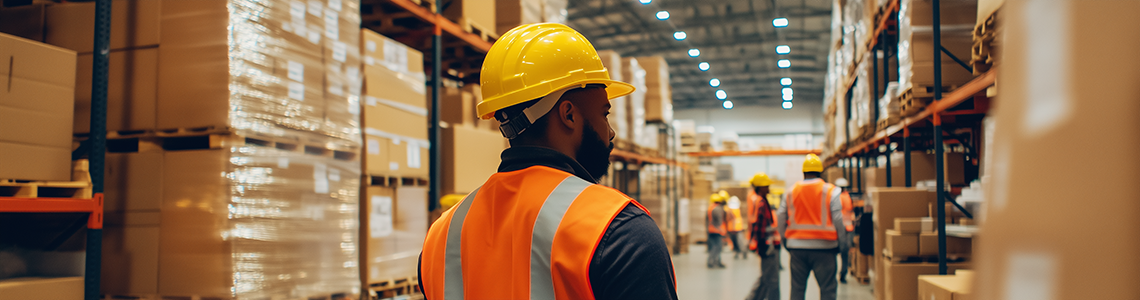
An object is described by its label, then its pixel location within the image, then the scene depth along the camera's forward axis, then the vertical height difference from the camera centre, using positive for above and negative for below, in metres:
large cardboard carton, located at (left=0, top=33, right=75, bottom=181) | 2.67 +0.27
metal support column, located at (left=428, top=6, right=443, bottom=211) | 5.30 +0.36
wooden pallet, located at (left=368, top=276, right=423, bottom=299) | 4.56 -0.81
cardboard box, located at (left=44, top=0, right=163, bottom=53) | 3.43 +0.77
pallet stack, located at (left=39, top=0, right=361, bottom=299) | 3.26 +0.11
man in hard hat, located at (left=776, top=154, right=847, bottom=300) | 5.73 -0.48
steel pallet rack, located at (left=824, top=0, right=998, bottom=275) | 4.79 +0.57
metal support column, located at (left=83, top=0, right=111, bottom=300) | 3.06 +0.24
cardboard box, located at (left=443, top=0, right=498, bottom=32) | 5.83 +1.46
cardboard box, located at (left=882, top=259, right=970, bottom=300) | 5.94 -0.90
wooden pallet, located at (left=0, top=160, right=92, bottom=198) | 2.74 -0.06
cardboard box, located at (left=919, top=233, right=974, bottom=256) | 5.92 -0.59
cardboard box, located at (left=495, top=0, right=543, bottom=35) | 6.49 +1.59
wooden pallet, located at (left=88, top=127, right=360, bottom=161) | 3.28 +0.18
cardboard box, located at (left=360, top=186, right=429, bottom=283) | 4.47 -0.39
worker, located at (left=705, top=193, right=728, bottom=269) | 12.65 -1.05
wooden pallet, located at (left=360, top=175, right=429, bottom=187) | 4.50 -0.04
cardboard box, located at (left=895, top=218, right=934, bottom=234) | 5.96 -0.43
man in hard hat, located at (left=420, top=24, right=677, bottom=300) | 1.17 -0.06
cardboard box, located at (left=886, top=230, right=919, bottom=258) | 6.00 -0.60
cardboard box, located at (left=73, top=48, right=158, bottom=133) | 3.41 +0.43
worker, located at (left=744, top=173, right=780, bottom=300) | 6.10 -0.66
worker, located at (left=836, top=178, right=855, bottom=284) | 6.84 -0.36
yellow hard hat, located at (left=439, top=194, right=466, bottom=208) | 5.23 -0.19
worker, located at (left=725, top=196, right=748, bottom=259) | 14.70 -1.27
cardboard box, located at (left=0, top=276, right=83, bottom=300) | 2.68 -0.48
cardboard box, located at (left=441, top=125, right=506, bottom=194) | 5.59 +0.16
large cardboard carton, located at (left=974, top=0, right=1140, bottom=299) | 0.33 +0.01
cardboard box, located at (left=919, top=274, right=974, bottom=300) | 3.36 -0.59
